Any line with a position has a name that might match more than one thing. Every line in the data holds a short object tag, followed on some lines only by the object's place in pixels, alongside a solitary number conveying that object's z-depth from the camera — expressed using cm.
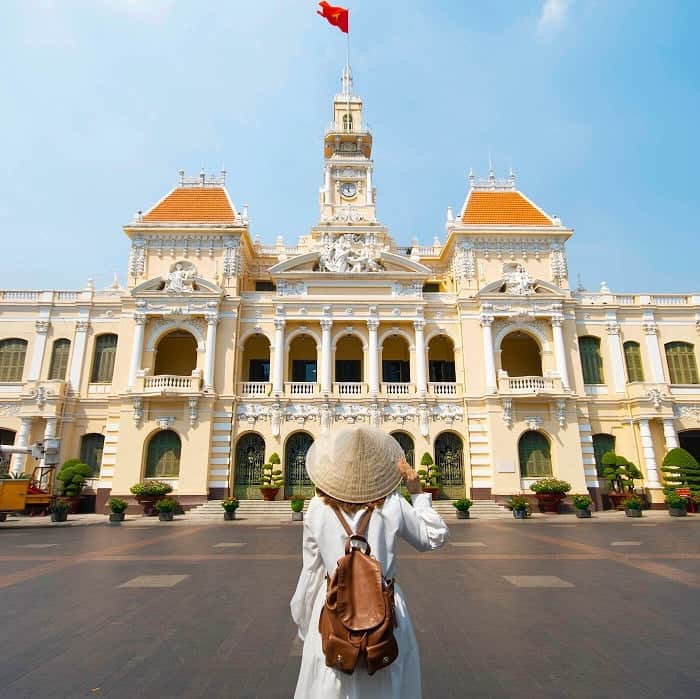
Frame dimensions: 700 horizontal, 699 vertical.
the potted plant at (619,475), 2442
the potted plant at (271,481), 2373
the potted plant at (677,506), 2175
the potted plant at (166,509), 2080
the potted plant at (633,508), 2150
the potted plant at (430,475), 2331
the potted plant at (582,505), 2125
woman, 247
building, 2509
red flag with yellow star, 3253
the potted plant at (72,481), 2405
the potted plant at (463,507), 2088
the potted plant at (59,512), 2070
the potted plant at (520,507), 2127
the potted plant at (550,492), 2336
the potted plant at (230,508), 2073
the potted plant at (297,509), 2066
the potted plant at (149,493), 2312
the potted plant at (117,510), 2020
